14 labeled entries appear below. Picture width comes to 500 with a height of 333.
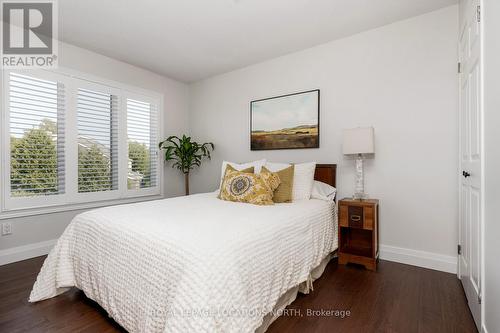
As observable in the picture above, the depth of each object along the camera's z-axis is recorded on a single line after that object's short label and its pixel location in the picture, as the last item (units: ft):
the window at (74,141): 8.99
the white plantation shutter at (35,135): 8.92
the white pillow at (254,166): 10.09
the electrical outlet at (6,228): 8.74
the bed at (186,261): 3.76
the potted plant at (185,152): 13.57
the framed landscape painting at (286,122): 10.50
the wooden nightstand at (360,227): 7.97
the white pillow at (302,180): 8.89
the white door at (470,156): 4.96
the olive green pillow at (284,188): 8.46
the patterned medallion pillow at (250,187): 8.02
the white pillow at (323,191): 8.98
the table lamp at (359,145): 8.29
